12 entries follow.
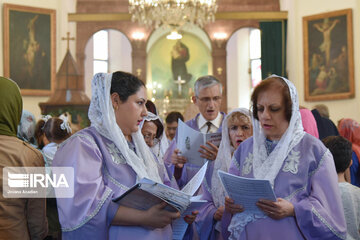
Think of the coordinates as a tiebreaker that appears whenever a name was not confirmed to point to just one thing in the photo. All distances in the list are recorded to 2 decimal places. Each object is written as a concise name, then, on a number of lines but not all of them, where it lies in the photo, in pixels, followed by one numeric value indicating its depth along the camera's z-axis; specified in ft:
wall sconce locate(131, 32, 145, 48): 62.59
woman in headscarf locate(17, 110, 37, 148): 14.70
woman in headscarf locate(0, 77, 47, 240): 10.38
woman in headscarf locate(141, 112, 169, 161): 15.67
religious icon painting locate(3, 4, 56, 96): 50.65
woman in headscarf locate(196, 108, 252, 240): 12.68
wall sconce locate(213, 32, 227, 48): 62.39
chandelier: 44.14
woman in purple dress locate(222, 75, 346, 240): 9.80
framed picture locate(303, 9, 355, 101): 50.49
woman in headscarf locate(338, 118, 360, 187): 17.58
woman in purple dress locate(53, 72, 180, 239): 9.53
